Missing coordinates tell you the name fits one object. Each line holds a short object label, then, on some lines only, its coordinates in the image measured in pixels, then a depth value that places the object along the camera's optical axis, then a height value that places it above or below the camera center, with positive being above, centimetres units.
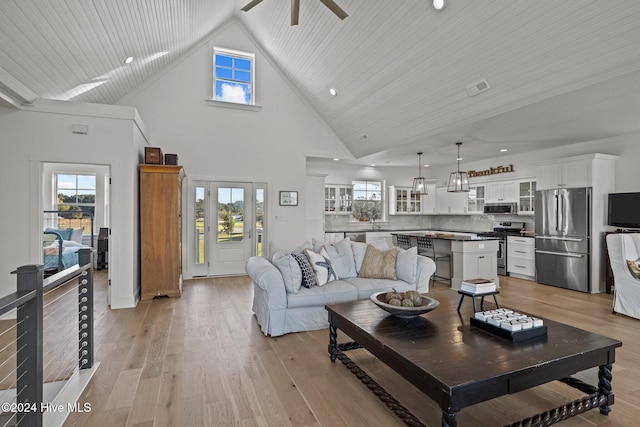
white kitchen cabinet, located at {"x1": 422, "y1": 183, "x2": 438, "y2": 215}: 954 +31
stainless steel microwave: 734 +11
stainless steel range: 706 -45
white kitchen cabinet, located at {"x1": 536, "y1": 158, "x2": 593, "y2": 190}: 566 +69
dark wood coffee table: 169 -81
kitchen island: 556 -73
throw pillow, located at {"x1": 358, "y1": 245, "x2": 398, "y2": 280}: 414 -64
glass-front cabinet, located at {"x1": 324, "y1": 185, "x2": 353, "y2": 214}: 891 +39
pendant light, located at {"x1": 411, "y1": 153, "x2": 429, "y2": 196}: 660 +51
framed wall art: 727 +32
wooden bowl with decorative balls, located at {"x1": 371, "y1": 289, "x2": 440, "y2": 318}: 246 -69
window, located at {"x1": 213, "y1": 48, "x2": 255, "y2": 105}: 693 +283
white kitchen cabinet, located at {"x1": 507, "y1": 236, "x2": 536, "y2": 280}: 651 -87
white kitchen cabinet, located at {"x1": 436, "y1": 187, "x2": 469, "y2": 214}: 865 +29
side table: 254 -63
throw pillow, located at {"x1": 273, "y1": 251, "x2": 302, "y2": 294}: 359 -64
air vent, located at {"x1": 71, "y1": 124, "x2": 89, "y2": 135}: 433 +106
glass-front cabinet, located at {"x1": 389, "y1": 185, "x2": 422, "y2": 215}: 946 +33
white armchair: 414 -73
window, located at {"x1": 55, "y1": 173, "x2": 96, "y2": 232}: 825 +42
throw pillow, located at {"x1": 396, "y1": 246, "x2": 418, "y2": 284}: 409 -64
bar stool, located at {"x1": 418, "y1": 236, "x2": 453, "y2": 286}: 593 -71
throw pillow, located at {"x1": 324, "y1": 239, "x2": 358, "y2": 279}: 423 -59
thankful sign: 758 +98
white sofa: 350 -84
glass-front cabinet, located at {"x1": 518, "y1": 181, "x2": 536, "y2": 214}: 696 +34
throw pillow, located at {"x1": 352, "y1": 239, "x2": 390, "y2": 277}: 439 -48
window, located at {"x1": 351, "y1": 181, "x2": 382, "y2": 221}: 922 +35
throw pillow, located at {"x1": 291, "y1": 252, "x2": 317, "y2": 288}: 376 -67
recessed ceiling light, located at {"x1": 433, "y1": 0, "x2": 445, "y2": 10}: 375 +232
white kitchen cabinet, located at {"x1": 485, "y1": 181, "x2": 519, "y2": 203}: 732 +47
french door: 670 -27
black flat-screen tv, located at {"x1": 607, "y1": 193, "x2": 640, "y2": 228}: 529 +6
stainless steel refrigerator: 561 -42
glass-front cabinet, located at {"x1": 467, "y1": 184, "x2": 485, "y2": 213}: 818 +35
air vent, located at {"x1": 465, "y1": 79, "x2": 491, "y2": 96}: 434 +165
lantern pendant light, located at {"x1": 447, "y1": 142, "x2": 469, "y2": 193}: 598 +55
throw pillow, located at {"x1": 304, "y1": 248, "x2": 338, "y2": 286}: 387 -63
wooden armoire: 490 -26
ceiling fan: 373 +230
